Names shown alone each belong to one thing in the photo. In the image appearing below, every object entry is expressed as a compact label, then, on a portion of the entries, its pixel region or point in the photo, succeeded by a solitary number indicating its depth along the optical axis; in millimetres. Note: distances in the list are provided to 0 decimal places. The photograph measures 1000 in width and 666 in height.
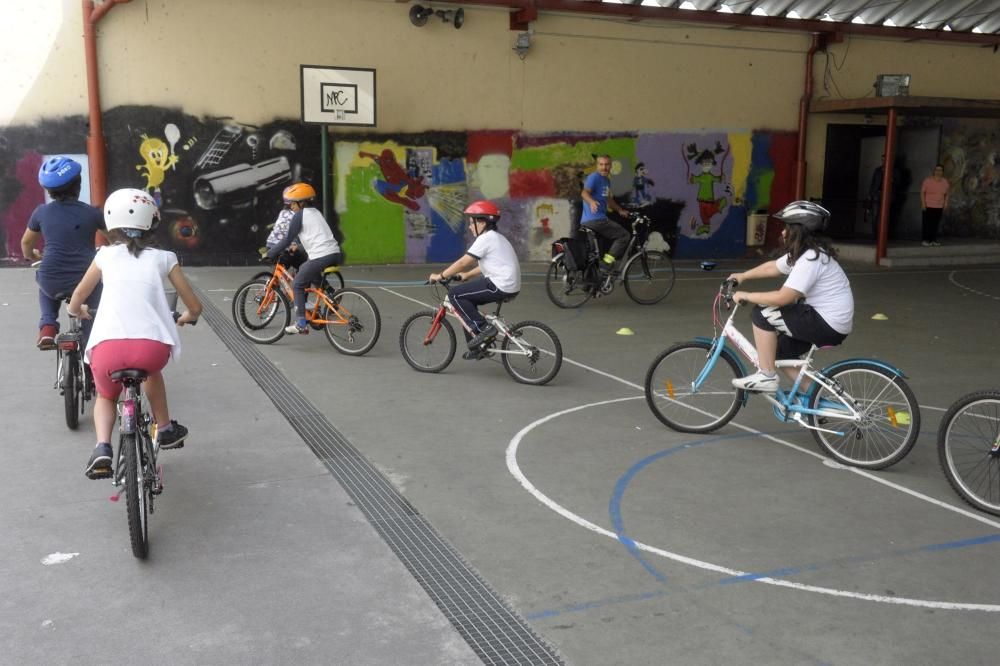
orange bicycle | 8672
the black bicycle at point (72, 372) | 5879
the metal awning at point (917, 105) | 16234
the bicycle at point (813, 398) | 5457
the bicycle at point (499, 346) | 7629
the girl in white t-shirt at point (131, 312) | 4223
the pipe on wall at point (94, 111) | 13836
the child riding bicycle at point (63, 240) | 5945
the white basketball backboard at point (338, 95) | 14438
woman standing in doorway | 18781
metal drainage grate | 3500
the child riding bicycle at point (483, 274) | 7629
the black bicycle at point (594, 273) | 11586
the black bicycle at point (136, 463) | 3980
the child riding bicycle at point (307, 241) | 8656
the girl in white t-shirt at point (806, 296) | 5586
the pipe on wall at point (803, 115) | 18756
